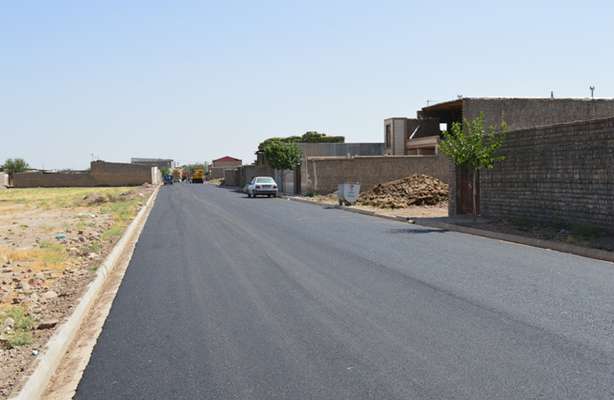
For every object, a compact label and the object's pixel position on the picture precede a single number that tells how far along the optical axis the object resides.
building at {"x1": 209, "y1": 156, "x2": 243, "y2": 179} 158.12
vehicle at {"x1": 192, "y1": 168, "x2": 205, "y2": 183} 123.56
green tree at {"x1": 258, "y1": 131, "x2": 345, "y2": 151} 130.00
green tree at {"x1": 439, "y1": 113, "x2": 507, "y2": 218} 22.81
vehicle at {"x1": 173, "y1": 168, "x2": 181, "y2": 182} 140.88
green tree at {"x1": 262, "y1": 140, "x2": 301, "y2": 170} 60.44
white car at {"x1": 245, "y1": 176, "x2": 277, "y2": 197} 53.53
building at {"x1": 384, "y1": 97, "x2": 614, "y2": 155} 44.75
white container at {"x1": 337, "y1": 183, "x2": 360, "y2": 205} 38.22
